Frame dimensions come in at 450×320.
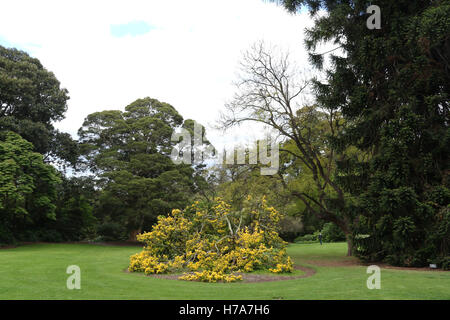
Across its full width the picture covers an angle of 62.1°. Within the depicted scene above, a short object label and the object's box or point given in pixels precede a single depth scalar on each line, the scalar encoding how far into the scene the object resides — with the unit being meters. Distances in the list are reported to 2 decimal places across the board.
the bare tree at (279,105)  17.89
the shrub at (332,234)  33.25
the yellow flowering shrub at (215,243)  10.47
